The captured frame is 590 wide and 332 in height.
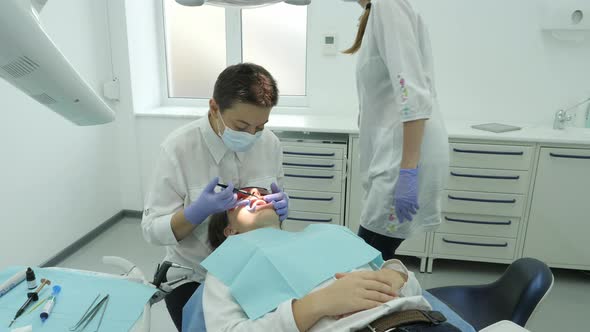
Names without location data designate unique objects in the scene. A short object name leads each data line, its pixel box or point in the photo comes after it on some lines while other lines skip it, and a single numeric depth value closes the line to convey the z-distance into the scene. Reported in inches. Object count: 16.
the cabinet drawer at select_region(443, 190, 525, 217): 98.7
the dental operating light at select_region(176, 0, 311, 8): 35.8
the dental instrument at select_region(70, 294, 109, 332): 34.7
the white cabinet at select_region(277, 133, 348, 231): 103.9
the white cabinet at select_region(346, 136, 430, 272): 103.7
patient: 36.7
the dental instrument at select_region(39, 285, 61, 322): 35.4
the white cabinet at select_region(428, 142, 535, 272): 96.6
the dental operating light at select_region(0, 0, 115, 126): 21.5
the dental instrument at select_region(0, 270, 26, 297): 38.2
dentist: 48.7
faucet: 107.0
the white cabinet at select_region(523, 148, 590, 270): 95.7
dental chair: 44.9
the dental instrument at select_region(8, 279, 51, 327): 35.3
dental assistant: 54.8
